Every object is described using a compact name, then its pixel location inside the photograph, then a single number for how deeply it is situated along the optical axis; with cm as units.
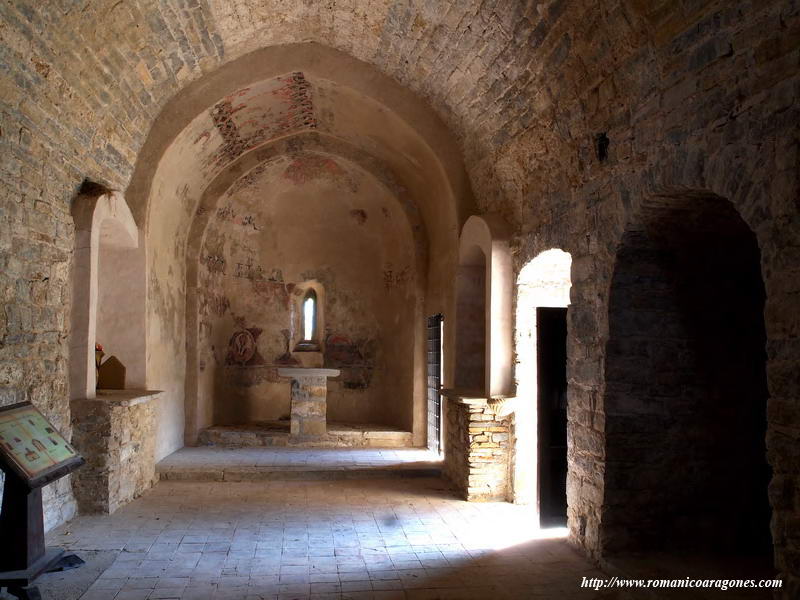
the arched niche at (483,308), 742
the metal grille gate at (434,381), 997
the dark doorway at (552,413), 623
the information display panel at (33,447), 409
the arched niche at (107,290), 652
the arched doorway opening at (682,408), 507
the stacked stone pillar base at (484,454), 737
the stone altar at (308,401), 1062
